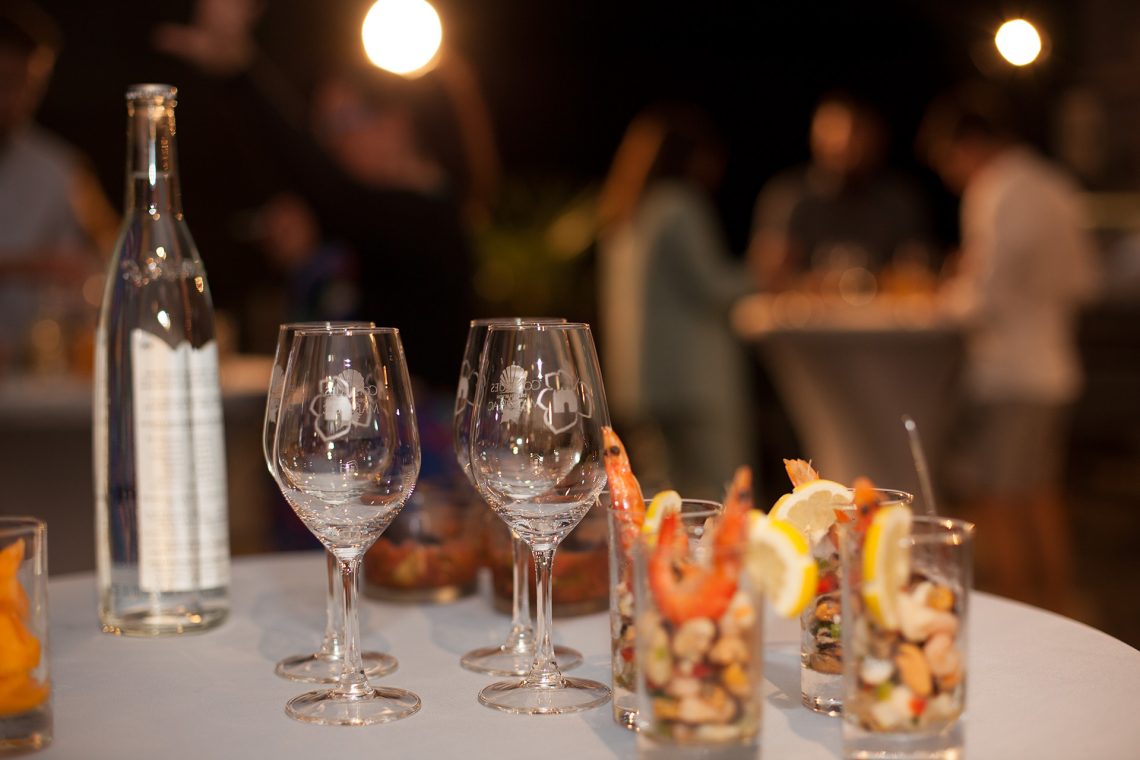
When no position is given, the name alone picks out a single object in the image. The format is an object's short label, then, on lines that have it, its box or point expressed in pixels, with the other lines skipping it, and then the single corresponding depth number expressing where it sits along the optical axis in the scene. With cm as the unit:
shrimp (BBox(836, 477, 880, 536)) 149
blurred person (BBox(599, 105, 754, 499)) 590
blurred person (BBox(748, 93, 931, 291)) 662
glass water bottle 175
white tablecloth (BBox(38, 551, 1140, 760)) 153
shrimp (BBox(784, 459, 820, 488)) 162
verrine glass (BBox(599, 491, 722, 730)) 154
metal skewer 168
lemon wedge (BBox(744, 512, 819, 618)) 148
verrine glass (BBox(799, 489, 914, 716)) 158
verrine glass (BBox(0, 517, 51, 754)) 150
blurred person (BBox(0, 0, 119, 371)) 365
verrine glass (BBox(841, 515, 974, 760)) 147
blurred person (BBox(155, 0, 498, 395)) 302
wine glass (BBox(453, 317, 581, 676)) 163
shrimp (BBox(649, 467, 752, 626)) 146
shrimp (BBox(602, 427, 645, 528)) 155
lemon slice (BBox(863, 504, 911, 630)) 147
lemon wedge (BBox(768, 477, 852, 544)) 158
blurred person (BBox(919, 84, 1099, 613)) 479
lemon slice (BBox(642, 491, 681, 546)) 155
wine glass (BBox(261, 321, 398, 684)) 160
